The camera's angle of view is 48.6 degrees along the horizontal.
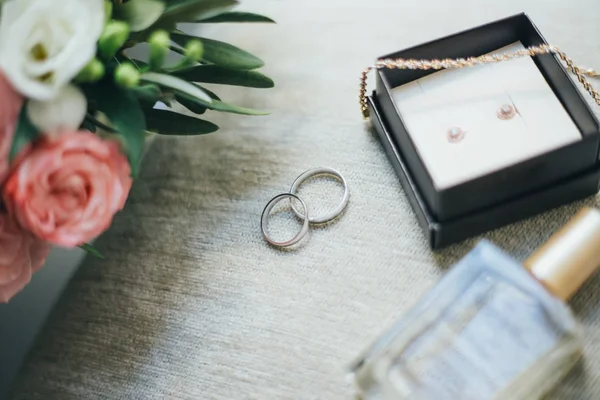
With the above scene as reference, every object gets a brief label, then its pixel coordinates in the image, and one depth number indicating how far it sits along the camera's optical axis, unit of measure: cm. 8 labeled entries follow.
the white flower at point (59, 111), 37
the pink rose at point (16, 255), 41
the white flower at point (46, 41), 35
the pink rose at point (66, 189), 37
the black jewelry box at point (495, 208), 47
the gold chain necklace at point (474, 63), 49
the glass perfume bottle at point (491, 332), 41
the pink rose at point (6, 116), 36
